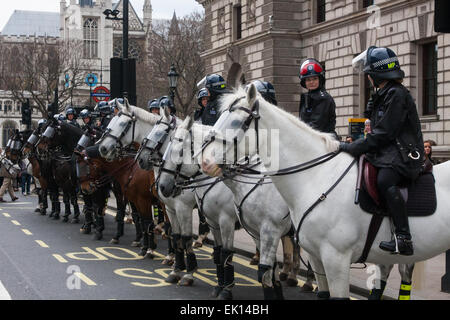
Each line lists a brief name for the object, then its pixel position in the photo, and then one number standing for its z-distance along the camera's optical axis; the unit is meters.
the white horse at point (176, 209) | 9.42
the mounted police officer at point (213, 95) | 9.55
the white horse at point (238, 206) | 7.48
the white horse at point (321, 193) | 5.44
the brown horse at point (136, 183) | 11.62
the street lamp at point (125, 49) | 18.58
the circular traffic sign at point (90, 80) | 29.00
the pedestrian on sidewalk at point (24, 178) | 27.92
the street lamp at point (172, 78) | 23.81
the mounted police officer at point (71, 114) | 19.77
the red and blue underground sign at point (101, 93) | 22.62
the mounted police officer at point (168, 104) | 11.37
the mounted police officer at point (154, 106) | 13.60
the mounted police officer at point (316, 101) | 7.73
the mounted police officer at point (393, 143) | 5.36
